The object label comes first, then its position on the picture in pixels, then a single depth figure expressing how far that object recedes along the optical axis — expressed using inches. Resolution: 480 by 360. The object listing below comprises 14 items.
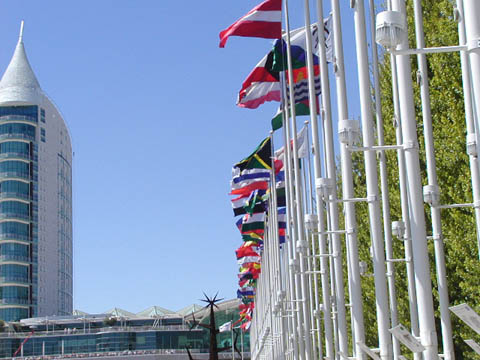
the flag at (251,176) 1764.3
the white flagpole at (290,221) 1236.5
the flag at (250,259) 2763.8
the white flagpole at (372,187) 619.5
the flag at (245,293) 3712.8
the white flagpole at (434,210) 598.2
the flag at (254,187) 1797.5
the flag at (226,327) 4050.4
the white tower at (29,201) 5885.8
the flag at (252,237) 2275.3
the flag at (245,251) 2618.1
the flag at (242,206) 1907.0
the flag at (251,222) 2078.0
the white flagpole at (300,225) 1048.8
